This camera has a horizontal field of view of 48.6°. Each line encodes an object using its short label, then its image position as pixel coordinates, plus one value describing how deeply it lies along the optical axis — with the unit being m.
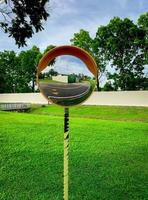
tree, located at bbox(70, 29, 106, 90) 18.35
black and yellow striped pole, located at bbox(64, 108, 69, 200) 1.82
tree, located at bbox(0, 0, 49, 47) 3.71
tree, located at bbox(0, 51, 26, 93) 22.50
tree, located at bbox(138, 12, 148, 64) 16.36
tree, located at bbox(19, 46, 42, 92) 22.56
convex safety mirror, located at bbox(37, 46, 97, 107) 1.78
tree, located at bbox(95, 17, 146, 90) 17.21
